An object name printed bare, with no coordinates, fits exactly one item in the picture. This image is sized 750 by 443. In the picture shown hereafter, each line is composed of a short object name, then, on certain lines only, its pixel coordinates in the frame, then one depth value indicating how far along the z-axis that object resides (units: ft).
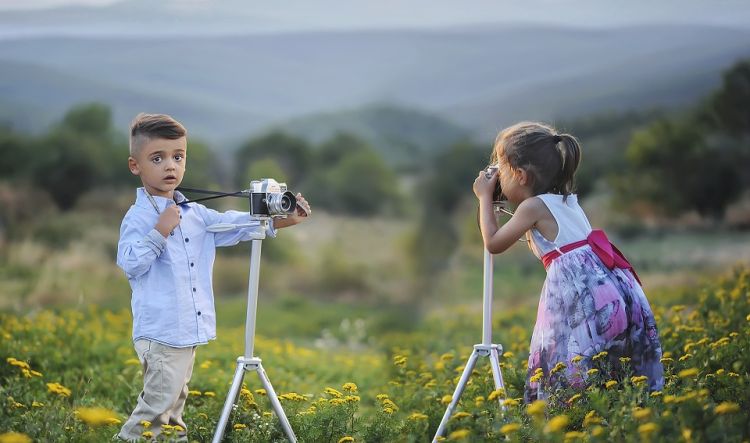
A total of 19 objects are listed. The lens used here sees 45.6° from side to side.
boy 12.67
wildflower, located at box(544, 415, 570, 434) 9.07
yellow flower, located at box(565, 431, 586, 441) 9.44
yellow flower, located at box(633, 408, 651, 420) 9.48
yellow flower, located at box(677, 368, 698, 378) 10.42
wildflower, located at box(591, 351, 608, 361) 12.32
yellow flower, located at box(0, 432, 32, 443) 9.22
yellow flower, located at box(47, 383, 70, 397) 12.69
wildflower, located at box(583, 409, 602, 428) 10.26
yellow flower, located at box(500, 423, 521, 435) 9.21
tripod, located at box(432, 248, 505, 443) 12.28
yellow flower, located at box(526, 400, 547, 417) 9.55
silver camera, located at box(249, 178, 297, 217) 12.30
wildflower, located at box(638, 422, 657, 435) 8.95
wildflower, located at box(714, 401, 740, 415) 9.43
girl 13.07
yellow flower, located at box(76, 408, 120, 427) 9.73
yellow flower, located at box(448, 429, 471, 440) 9.49
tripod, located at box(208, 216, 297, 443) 12.00
